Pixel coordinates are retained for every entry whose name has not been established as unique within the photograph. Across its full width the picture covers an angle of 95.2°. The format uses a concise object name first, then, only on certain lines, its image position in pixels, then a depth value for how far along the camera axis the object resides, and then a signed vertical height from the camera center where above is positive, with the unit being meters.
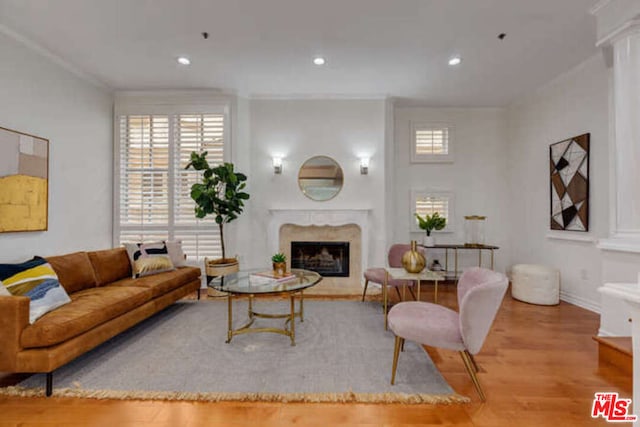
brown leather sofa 1.99 -0.81
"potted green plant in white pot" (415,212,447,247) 4.87 -0.14
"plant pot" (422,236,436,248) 4.87 -0.44
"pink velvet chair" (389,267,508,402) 1.88 -0.77
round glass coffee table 2.70 -0.69
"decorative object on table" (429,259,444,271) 4.78 -0.83
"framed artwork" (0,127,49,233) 3.06 +0.35
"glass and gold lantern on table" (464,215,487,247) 5.15 -0.26
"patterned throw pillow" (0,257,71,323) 2.22 -0.57
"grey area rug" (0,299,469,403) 2.02 -1.22
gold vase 2.99 -0.47
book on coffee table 2.95 -0.66
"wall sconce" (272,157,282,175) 4.77 +0.83
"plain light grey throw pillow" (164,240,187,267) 4.00 -0.54
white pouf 3.90 -0.93
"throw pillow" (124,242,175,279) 3.57 -0.56
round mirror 4.80 +0.61
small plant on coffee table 3.22 -0.55
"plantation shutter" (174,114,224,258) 4.68 +0.65
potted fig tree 4.11 +0.28
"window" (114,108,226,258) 4.68 +0.60
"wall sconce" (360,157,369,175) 4.72 +0.81
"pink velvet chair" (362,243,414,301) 3.67 -0.73
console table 4.74 -0.60
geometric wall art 3.73 +0.44
